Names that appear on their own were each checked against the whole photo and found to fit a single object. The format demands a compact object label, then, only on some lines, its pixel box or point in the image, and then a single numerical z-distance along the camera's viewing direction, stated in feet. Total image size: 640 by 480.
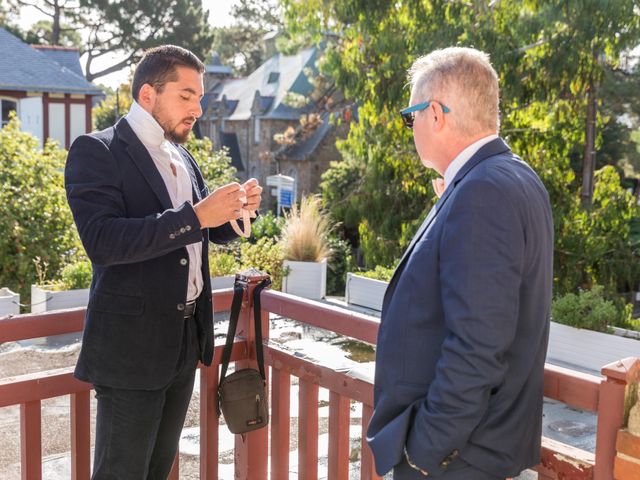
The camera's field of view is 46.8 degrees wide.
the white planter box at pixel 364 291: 37.06
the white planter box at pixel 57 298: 32.48
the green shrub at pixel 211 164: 46.13
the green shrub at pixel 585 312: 27.63
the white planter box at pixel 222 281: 35.91
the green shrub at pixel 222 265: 37.24
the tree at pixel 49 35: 128.36
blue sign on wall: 61.98
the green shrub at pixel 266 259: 39.09
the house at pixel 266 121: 106.01
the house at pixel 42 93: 79.00
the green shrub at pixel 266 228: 53.72
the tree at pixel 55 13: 129.47
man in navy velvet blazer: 7.66
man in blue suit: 5.40
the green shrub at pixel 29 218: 35.35
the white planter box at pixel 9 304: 30.19
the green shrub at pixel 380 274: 37.86
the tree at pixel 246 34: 160.35
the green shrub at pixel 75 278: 33.53
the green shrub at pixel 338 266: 46.85
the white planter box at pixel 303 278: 39.32
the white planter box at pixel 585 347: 26.53
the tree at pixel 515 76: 30.86
